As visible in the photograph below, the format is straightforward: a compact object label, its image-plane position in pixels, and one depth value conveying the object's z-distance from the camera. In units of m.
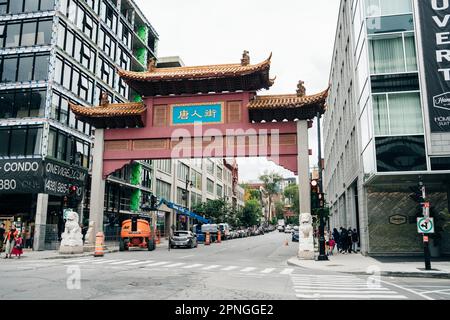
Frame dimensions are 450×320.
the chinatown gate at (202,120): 25.38
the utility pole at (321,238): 20.69
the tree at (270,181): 138.25
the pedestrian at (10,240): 22.21
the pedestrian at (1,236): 25.12
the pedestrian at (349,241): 26.82
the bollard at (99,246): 23.78
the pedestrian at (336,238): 28.68
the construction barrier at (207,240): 40.71
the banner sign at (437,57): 19.81
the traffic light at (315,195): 20.62
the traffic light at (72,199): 23.85
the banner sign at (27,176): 29.86
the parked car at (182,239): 33.06
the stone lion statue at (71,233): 24.54
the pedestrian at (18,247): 22.10
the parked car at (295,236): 48.62
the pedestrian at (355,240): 27.11
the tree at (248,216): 81.37
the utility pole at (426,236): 16.02
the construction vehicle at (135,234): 28.97
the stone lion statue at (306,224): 22.19
